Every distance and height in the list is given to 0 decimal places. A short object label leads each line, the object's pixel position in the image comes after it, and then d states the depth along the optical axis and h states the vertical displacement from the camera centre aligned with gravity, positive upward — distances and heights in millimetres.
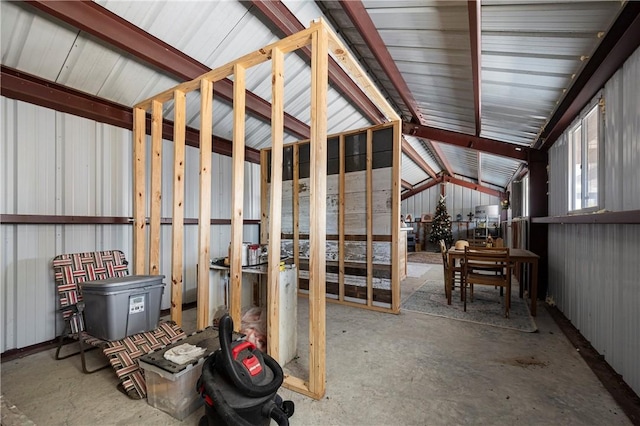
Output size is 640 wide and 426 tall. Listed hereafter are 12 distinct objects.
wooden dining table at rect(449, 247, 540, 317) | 3301 -642
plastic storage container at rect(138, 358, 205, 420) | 1615 -1087
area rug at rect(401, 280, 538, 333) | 3098 -1260
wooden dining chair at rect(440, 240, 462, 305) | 3793 -880
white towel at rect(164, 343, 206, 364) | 1677 -902
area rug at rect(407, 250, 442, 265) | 8242 -1475
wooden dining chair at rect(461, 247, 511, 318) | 3240 -712
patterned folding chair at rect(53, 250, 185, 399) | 1870 -971
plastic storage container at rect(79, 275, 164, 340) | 2080 -735
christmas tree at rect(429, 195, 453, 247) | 11086 -506
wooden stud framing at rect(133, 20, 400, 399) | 1826 +333
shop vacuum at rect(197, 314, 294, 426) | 1259 -858
